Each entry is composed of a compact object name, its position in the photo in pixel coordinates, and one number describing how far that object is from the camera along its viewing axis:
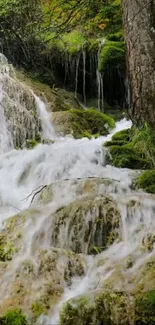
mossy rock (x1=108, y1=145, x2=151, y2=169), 6.39
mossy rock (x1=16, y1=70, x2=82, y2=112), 10.59
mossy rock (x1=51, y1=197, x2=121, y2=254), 4.12
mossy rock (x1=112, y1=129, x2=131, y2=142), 7.91
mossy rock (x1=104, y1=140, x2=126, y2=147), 7.56
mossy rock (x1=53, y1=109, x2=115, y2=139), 9.34
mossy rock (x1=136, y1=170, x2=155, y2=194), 5.20
